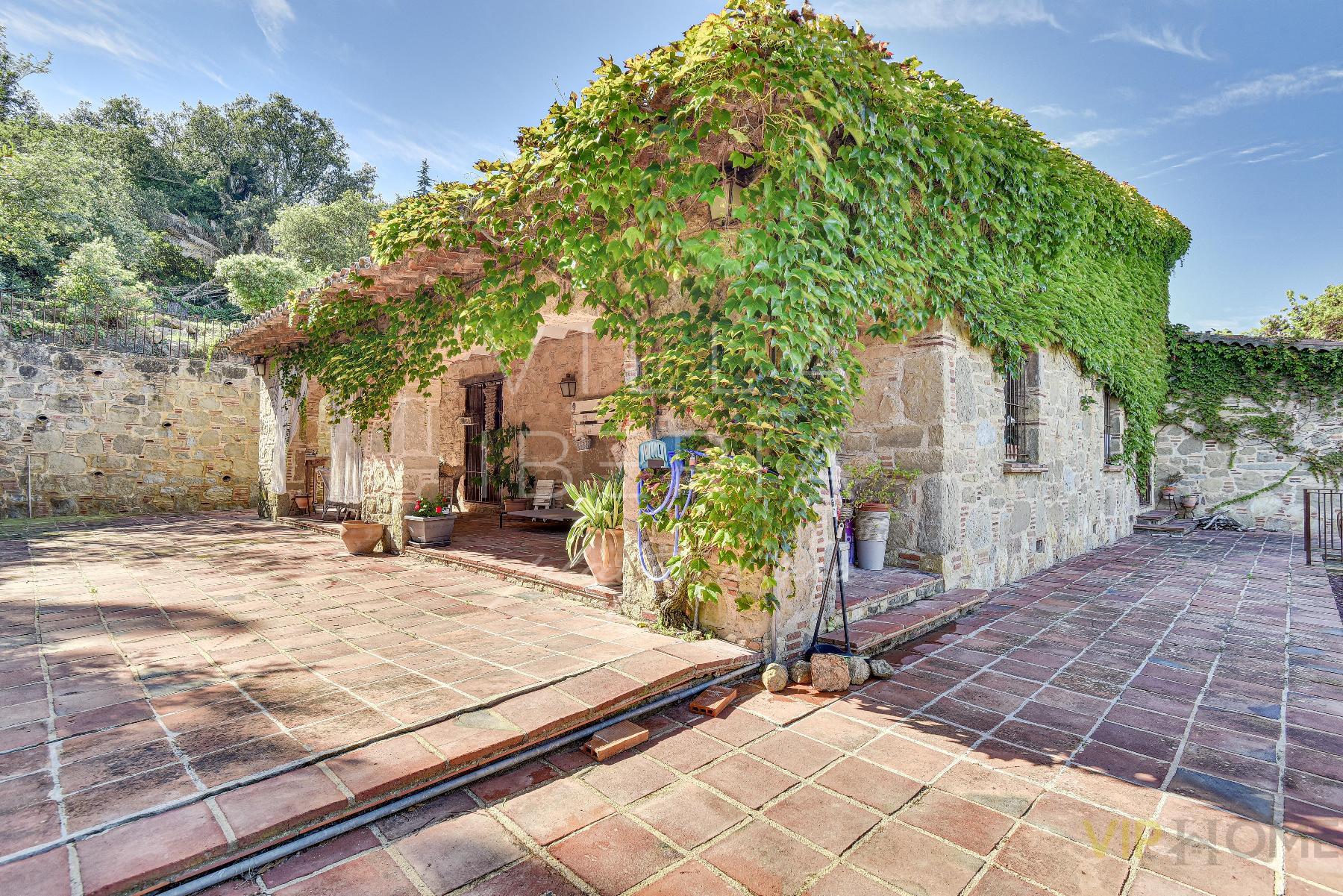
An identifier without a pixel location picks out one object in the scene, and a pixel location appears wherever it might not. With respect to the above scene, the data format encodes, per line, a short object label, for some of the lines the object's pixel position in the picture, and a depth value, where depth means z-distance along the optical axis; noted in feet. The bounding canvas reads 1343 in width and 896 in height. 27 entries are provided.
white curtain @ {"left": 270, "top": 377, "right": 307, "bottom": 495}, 31.27
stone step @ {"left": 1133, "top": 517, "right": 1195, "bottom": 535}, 32.40
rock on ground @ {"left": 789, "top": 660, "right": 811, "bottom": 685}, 10.43
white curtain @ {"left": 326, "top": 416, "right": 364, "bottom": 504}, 24.88
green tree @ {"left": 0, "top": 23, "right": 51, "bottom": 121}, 54.08
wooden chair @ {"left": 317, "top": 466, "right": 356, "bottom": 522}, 27.43
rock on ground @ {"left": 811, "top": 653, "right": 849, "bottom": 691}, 10.07
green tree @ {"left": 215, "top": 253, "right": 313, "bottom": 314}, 50.16
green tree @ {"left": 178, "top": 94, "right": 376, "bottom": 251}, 82.17
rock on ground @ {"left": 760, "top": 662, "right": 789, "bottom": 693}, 10.10
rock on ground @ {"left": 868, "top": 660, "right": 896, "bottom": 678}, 10.70
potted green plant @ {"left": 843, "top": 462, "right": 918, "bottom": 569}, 16.47
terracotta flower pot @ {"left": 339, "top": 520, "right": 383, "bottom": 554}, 21.38
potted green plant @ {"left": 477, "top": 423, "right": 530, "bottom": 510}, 30.71
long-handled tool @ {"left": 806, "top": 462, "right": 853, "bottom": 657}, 10.73
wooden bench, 23.61
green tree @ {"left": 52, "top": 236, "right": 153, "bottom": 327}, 43.27
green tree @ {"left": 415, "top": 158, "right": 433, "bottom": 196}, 88.74
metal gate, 22.86
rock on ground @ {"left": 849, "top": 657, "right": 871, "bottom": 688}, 10.37
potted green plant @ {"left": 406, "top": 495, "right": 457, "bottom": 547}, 20.97
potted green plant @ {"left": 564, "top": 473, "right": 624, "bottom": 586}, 14.28
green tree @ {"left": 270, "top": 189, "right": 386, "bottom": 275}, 71.67
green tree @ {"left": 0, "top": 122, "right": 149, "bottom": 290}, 45.21
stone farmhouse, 15.92
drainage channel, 5.23
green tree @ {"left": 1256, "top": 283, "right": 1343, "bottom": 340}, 53.88
